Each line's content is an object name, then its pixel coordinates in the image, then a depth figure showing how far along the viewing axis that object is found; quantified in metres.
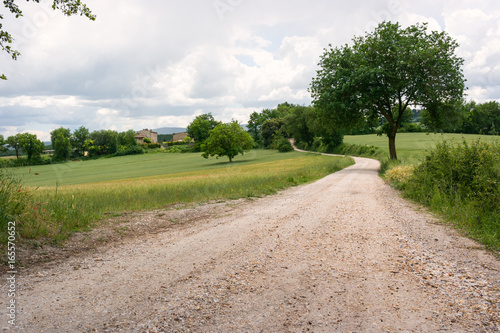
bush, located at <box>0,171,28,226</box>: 6.32
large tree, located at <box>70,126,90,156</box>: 92.12
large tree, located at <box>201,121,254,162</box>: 60.94
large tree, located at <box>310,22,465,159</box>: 27.12
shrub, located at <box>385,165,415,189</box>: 15.37
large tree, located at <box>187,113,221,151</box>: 113.44
